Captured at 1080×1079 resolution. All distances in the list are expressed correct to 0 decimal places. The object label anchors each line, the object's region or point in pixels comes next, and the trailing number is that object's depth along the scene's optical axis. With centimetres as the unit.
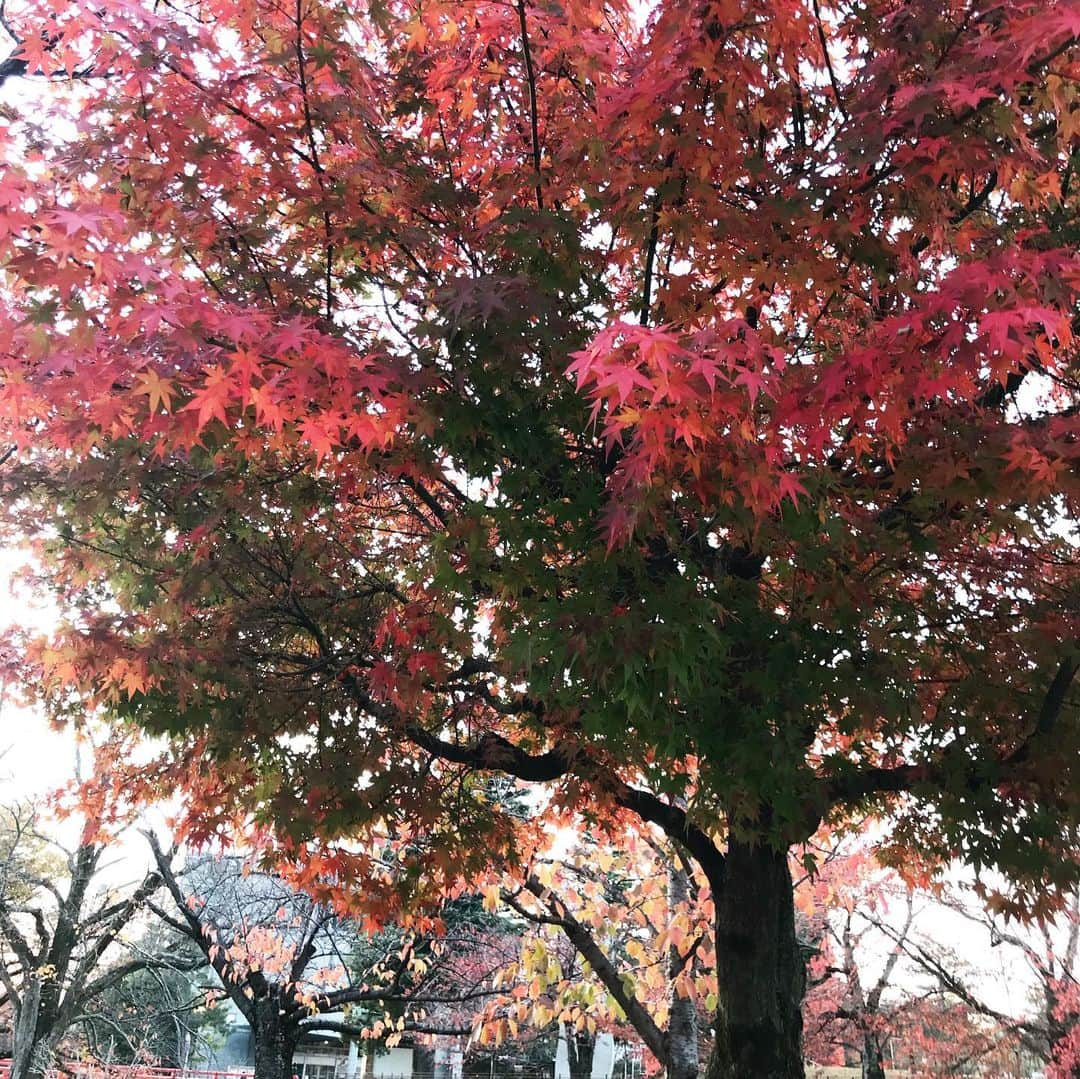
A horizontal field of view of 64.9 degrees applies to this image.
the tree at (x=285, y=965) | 1180
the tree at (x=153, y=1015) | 1775
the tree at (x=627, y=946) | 805
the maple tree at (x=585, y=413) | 314
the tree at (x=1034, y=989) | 1203
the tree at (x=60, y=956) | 1247
